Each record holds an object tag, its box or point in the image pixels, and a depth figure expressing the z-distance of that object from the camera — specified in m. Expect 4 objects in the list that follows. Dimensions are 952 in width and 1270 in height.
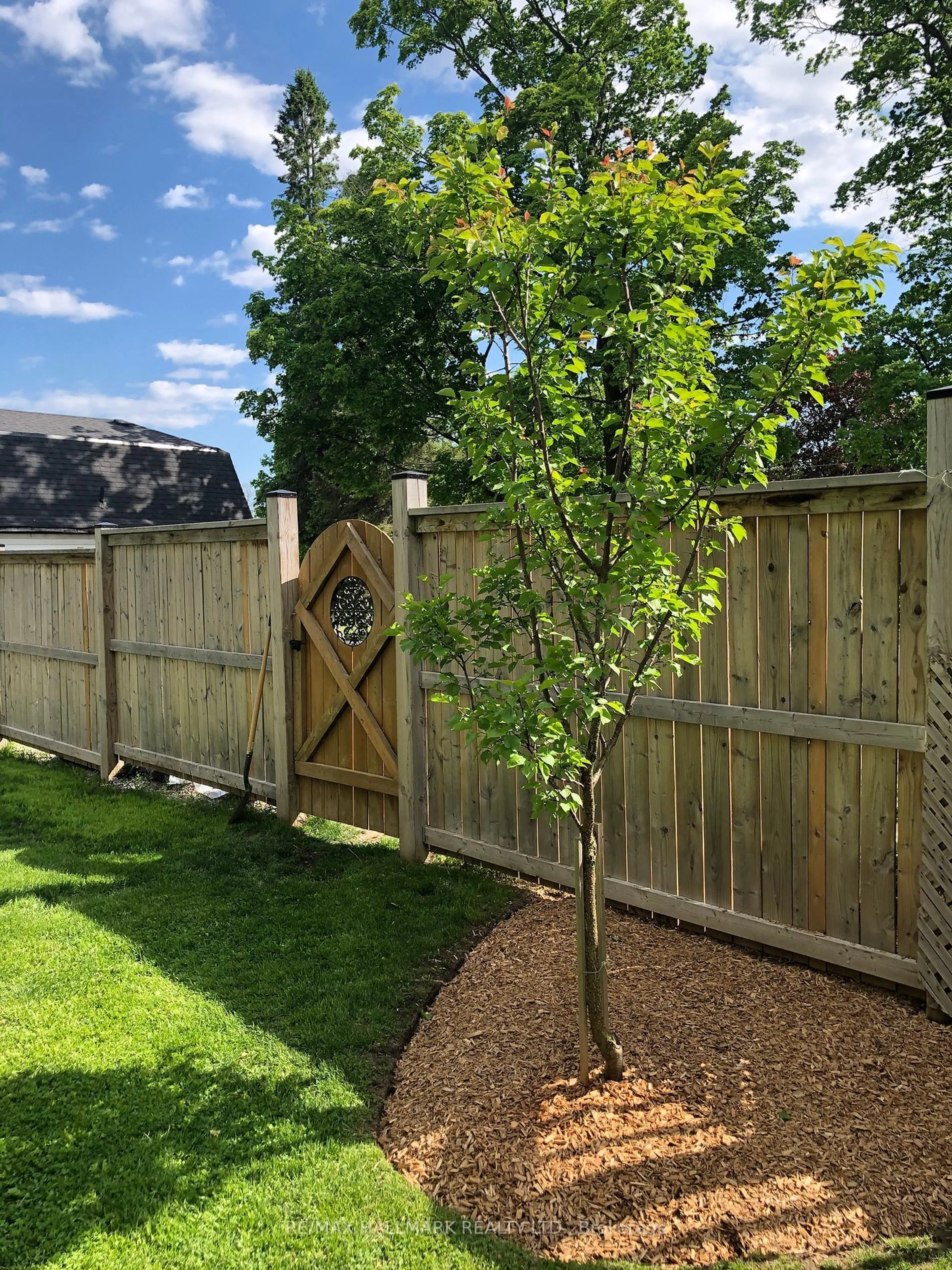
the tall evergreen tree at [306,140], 32.62
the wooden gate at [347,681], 5.42
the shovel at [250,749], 6.15
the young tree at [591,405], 2.38
